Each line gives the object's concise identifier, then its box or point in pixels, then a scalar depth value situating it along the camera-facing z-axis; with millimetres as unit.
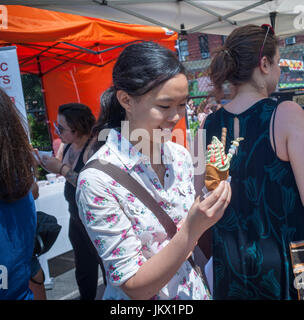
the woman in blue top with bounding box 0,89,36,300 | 1109
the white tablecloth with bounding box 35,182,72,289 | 3856
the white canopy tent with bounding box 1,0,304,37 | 3357
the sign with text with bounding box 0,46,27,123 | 2354
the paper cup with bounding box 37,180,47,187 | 4164
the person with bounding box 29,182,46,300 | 1710
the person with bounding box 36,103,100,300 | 2730
